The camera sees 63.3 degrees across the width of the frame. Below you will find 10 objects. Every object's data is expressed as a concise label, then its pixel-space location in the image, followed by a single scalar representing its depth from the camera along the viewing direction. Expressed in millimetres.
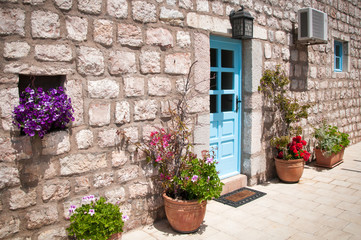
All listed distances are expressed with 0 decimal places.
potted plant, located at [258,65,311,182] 4461
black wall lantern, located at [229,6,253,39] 3864
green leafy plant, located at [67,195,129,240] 2377
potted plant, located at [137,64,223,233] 2920
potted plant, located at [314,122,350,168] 5324
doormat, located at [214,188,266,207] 3771
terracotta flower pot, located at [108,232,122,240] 2499
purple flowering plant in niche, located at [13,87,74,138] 2264
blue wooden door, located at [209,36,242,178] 4031
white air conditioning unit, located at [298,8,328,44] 4898
